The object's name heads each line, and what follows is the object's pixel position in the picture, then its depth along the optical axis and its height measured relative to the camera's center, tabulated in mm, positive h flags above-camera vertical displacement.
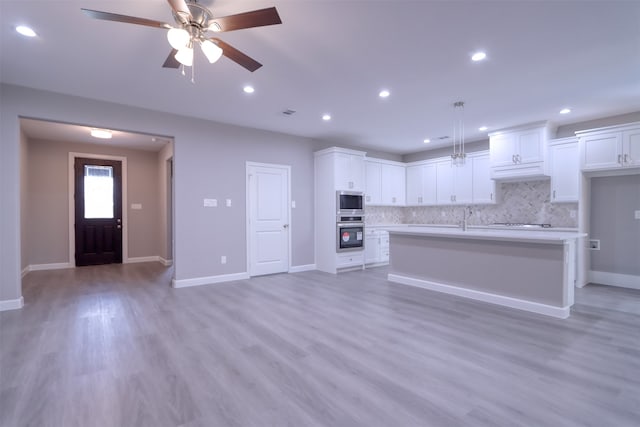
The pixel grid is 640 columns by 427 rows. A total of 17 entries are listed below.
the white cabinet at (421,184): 7320 +629
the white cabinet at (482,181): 6203 +587
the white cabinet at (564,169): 5074 +683
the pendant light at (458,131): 4508 +1541
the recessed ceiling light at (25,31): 2604 +1583
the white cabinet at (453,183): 6590 +592
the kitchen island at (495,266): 3480 -779
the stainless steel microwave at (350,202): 6148 +143
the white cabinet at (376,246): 6793 -873
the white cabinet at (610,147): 4492 +948
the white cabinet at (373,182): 7070 +634
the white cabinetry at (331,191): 6113 +371
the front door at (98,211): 6875 -31
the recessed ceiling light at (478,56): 3078 +1586
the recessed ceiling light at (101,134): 5691 +1477
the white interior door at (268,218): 5707 -175
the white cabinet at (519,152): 5285 +1042
